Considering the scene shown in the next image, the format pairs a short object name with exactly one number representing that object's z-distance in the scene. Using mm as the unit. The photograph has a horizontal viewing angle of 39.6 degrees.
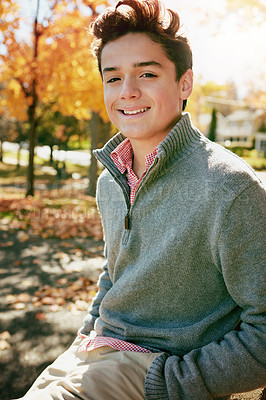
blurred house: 56406
